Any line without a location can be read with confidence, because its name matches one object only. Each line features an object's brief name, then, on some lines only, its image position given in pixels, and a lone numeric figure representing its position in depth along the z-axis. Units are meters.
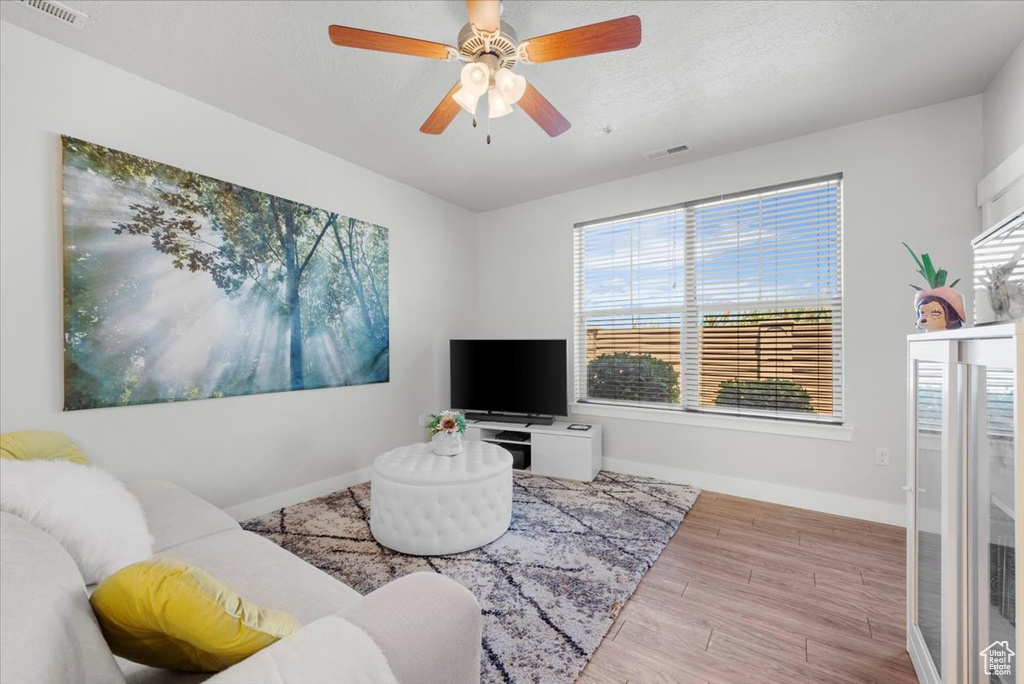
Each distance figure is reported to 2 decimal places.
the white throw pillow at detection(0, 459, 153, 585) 1.08
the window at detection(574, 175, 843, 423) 2.96
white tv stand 3.48
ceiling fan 1.53
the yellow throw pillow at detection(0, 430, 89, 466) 1.64
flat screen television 3.73
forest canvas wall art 2.12
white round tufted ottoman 2.22
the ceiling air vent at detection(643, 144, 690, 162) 3.12
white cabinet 0.84
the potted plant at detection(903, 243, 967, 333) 1.35
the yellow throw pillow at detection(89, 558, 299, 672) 0.72
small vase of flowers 2.61
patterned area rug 1.64
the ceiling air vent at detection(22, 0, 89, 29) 1.79
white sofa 0.60
